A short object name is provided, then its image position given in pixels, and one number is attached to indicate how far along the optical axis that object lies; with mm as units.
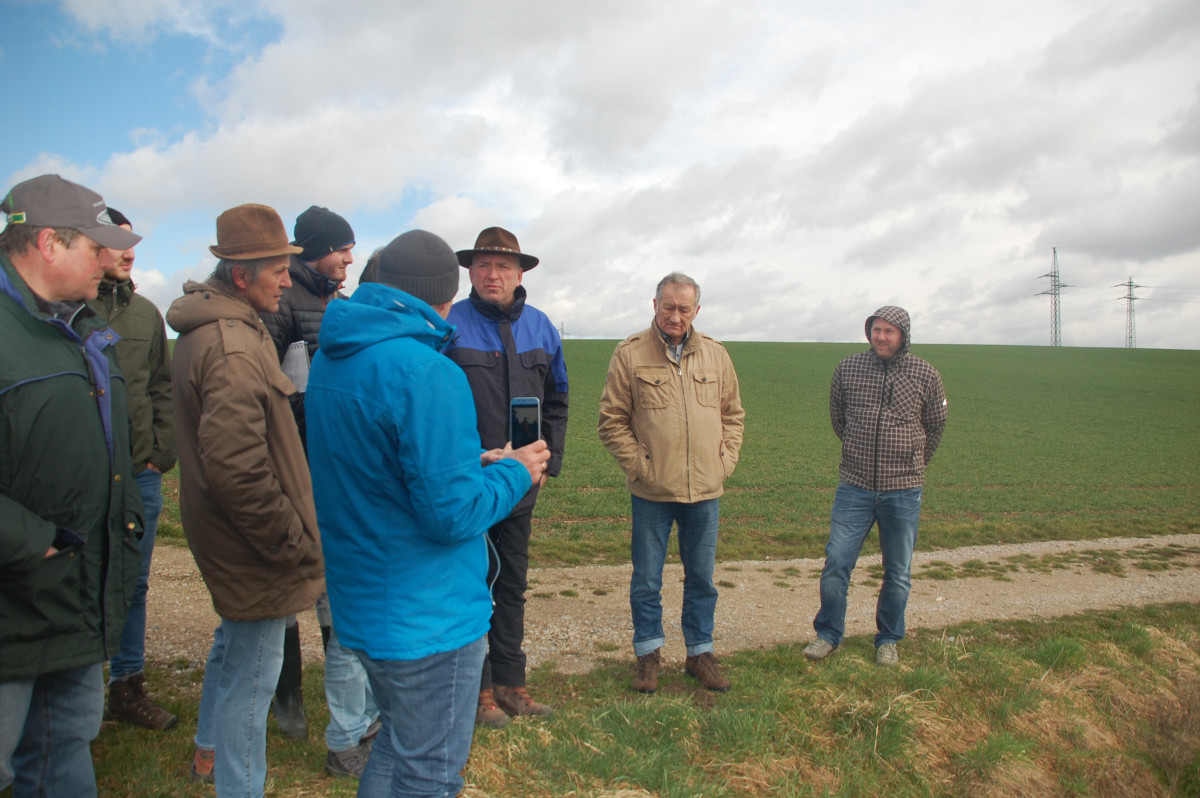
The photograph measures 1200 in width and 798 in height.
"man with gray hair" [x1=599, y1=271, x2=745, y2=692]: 4895
